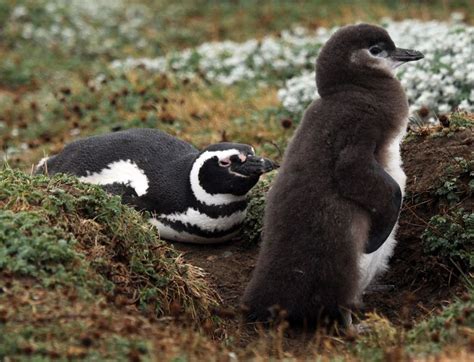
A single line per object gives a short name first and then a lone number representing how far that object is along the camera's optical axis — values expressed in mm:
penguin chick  10625
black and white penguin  13695
